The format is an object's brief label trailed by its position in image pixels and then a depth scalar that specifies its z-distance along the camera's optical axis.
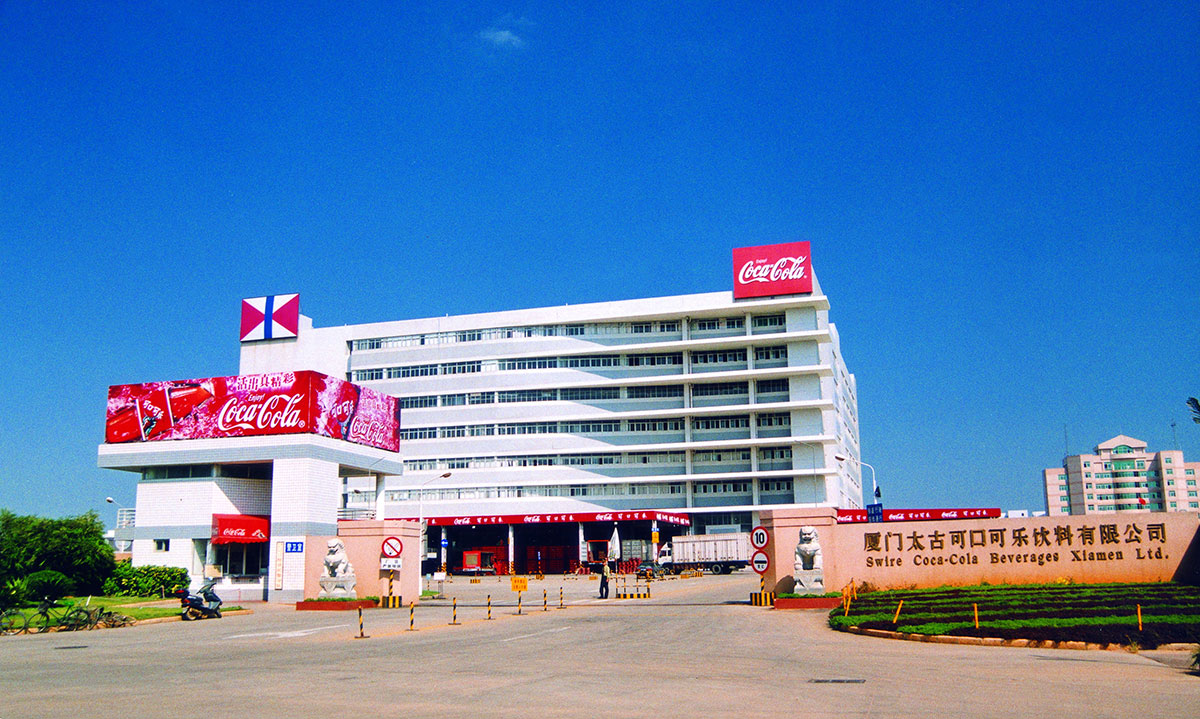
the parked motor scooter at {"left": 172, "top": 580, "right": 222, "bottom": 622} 35.72
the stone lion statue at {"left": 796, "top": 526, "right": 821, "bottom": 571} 33.69
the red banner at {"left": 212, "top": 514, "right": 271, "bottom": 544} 48.66
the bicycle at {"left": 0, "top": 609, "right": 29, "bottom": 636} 29.66
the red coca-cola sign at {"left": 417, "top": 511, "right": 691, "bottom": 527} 83.50
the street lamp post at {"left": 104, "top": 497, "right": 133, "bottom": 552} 55.41
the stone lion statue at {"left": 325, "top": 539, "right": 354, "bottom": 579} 39.19
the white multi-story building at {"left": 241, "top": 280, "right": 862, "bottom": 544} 88.69
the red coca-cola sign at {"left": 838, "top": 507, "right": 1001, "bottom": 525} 64.19
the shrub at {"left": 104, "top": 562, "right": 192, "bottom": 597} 47.91
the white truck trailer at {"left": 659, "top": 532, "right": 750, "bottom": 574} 76.00
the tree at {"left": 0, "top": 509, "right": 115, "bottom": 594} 45.66
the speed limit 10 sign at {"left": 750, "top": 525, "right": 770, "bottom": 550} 35.38
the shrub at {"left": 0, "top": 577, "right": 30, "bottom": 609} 40.94
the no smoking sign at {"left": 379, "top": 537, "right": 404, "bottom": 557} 38.91
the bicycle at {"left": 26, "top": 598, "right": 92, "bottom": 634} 30.28
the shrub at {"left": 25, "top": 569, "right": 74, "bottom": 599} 43.94
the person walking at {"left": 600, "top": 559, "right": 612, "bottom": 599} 44.78
